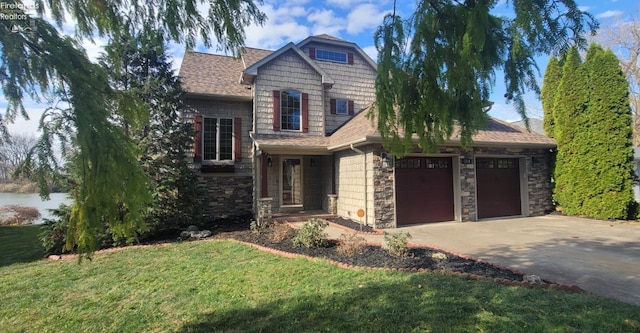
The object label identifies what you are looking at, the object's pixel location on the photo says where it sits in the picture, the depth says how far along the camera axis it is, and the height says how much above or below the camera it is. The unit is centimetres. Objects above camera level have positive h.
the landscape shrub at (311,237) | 698 -133
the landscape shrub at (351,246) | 622 -139
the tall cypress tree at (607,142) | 1018 +110
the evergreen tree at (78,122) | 224 +42
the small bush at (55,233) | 781 -133
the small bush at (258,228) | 898 -147
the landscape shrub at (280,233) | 785 -143
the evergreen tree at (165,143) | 930 +106
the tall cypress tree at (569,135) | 1104 +146
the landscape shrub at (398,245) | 593 -129
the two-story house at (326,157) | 995 +73
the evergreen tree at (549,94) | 1205 +316
